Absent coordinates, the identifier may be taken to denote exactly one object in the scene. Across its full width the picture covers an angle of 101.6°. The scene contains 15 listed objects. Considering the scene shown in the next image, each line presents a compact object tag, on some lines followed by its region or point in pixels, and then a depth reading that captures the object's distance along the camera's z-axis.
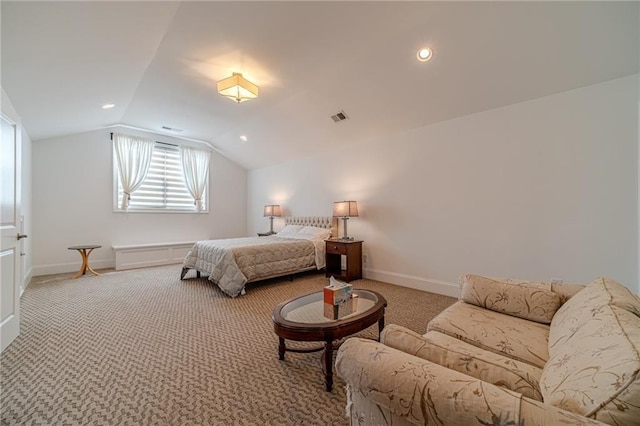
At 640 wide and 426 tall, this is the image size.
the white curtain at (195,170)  6.41
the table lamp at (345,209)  4.43
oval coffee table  1.75
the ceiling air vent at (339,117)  4.13
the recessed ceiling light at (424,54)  2.85
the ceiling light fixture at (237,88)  3.23
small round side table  4.59
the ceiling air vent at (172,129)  5.58
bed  3.70
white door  2.19
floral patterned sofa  0.66
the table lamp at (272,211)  6.24
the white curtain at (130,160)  5.46
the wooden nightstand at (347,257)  4.30
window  5.80
